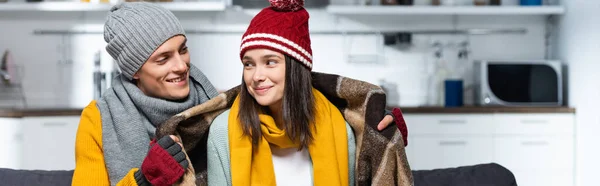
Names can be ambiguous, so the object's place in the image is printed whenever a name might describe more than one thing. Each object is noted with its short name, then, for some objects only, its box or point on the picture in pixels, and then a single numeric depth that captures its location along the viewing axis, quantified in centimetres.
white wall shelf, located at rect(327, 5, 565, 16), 449
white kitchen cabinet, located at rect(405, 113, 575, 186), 423
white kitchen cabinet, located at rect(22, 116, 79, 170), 407
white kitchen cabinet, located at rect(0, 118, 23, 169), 405
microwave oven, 441
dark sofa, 209
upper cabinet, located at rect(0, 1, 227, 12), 438
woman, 164
